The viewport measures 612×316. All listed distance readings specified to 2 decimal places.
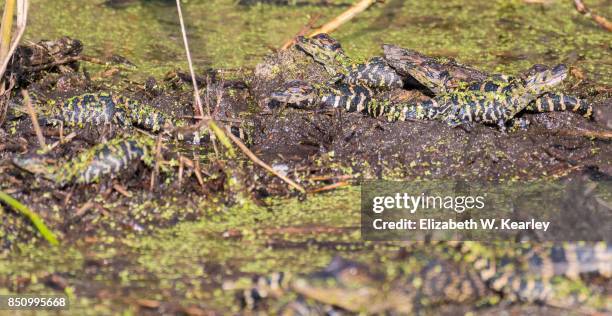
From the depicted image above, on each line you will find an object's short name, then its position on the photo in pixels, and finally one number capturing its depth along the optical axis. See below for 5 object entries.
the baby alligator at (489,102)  11.48
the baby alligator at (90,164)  9.65
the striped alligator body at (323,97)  11.73
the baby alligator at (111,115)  11.45
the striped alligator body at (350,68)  12.42
